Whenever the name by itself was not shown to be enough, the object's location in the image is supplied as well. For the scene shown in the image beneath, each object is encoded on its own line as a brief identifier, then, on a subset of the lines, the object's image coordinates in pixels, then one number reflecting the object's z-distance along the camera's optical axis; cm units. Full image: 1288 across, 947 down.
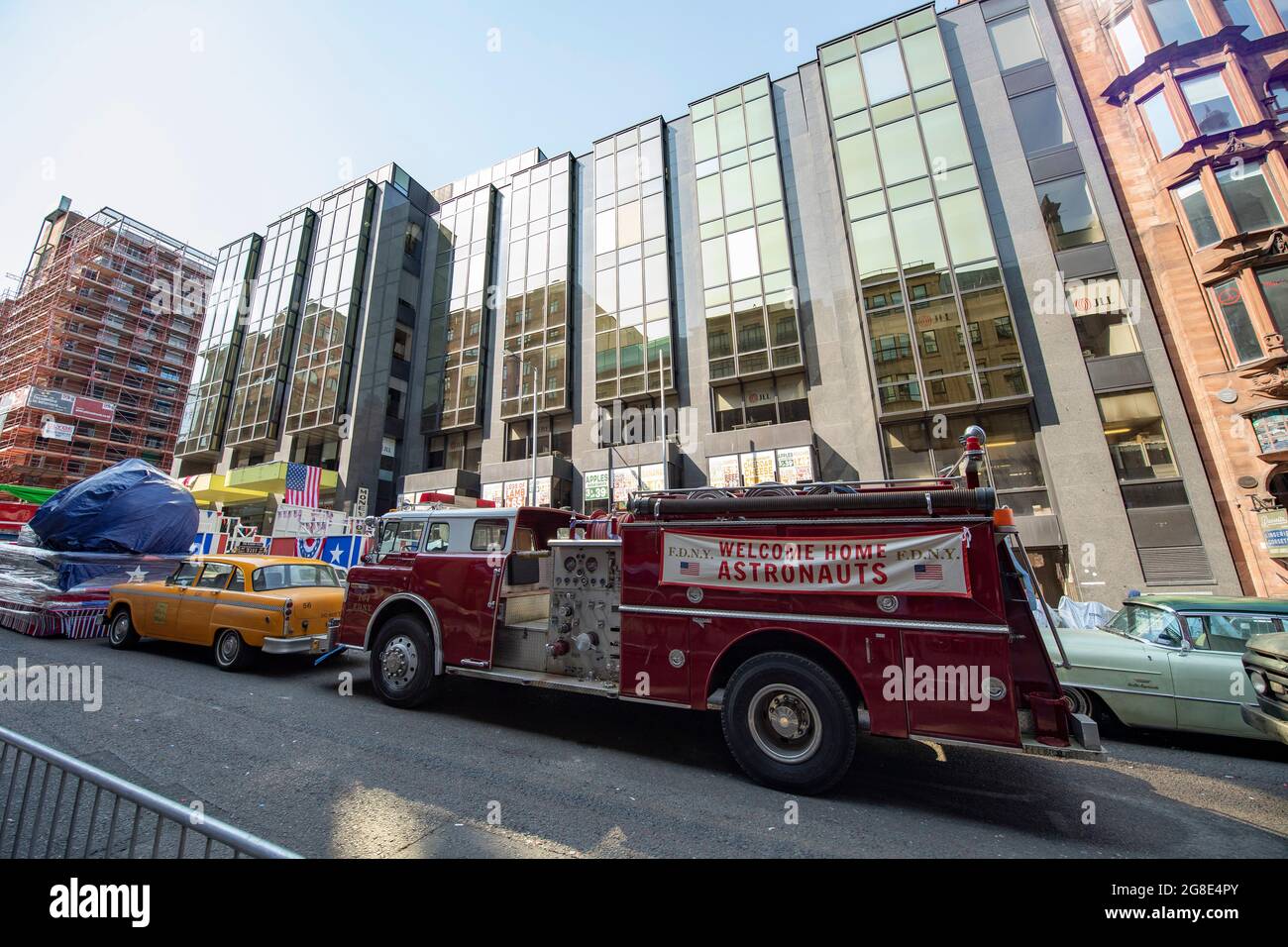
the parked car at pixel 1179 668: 566
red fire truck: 407
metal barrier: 182
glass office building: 1694
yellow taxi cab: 772
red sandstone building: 1440
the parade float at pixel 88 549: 1033
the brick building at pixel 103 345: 4428
